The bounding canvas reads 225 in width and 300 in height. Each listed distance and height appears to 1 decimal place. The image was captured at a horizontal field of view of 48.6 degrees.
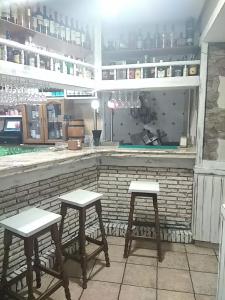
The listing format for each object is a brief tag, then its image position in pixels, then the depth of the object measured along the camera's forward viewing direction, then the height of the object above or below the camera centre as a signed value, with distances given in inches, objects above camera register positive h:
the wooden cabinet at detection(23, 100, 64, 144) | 187.5 -1.7
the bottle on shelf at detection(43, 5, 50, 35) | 119.1 +45.8
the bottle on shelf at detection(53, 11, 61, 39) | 122.3 +45.6
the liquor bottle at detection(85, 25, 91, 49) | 145.3 +46.9
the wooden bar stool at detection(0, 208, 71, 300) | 72.0 -34.1
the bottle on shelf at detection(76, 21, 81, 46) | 136.9 +45.8
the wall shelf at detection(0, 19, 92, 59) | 104.3 +39.2
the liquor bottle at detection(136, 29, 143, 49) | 148.2 +46.3
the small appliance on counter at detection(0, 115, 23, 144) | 199.8 -8.4
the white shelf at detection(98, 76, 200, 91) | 127.7 +20.1
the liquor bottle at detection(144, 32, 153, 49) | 148.6 +46.6
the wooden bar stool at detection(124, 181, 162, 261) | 109.0 -32.7
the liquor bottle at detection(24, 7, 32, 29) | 109.9 +45.3
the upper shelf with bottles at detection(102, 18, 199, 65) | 143.6 +45.7
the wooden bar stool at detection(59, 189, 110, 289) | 92.8 -34.0
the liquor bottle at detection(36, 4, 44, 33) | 116.1 +45.6
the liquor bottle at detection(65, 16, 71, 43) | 130.7 +45.9
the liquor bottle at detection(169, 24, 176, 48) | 143.4 +46.6
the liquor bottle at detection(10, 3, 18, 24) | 102.0 +43.9
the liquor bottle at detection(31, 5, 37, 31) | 113.3 +44.9
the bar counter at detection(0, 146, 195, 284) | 109.0 -30.2
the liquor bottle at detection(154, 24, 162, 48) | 146.8 +47.1
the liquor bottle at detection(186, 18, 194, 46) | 141.4 +51.0
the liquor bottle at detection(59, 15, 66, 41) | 127.0 +45.4
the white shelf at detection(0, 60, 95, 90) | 89.3 +18.6
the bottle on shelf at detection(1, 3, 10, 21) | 98.0 +43.0
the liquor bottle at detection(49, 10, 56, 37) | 121.7 +45.5
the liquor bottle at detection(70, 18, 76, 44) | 133.8 +46.5
